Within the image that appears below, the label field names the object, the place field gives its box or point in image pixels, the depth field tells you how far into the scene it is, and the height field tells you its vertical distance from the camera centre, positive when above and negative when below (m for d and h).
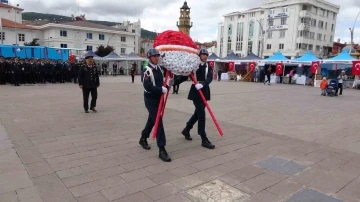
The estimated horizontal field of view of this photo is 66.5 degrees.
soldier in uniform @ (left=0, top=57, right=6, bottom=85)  16.56 -0.53
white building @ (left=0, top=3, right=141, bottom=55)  51.16 +6.35
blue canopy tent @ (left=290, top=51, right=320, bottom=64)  24.61 +1.08
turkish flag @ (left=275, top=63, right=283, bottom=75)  26.26 +0.21
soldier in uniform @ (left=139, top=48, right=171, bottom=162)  4.55 -0.36
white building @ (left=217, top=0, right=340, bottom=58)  61.09 +10.25
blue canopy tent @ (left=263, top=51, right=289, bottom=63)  26.55 +1.11
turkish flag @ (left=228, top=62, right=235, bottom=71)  30.56 +0.33
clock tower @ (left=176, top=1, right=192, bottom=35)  51.16 +9.13
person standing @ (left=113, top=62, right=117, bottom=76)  34.58 -0.37
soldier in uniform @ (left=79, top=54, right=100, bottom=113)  8.26 -0.38
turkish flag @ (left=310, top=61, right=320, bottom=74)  23.44 +0.36
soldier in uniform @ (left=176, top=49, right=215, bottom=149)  5.30 -0.45
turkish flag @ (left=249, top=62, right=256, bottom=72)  28.47 +0.37
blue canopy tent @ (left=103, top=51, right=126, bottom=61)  33.43 +1.09
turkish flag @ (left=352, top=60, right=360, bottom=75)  21.06 +0.32
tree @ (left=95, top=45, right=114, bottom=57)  52.41 +2.82
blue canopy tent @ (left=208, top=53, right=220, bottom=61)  31.96 +1.35
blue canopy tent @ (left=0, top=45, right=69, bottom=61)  20.92 +0.97
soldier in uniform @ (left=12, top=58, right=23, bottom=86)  16.35 -0.44
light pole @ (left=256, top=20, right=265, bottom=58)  65.69 +5.86
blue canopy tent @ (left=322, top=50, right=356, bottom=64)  22.02 +1.05
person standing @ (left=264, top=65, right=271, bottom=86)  24.44 -0.31
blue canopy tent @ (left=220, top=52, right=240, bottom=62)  30.92 +1.13
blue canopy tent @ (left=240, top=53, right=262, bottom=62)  28.69 +1.24
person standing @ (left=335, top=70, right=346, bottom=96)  16.65 -0.71
